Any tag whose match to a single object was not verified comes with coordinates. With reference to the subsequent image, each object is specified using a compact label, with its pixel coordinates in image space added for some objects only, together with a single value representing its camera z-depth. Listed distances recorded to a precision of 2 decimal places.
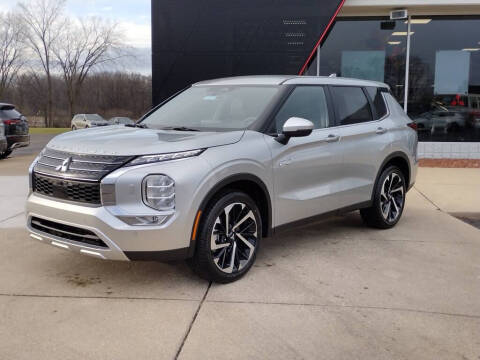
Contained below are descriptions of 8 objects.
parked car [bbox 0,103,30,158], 13.52
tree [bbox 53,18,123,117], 50.62
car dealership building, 11.76
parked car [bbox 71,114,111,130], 37.78
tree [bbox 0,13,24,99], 46.12
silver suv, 3.62
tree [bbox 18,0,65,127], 47.03
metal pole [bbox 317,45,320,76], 12.92
